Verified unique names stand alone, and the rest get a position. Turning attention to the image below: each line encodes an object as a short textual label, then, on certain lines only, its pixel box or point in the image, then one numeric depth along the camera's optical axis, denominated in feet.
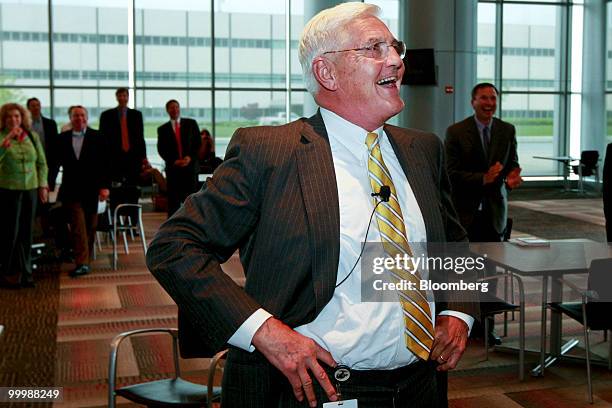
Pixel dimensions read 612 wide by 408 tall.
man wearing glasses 5.62
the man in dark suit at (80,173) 26.18
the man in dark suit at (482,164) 19.10
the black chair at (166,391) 9.98
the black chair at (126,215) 27.96
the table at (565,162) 57.82
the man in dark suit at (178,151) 36.50
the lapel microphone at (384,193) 6.12
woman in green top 23.84
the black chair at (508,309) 15.83
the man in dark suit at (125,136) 35.60
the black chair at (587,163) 55.26
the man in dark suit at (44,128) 33.52
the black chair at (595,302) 14.17
